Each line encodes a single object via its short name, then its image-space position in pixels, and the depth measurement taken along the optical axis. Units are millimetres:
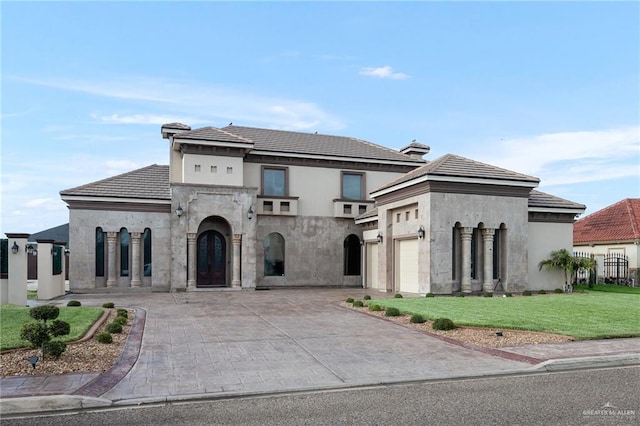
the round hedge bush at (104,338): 11039
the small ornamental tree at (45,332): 8891
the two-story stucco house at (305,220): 22359
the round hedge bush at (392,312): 15656
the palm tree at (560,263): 24375
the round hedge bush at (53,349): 9000
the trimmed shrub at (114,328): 12441
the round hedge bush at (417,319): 14227
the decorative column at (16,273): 17641
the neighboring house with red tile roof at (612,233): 31000
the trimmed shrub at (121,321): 13523
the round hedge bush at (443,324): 13031
